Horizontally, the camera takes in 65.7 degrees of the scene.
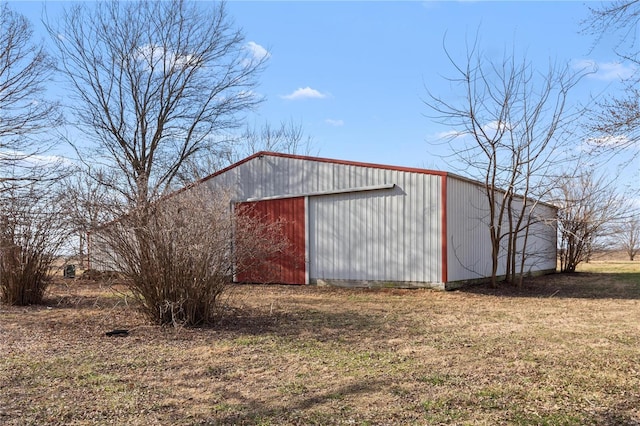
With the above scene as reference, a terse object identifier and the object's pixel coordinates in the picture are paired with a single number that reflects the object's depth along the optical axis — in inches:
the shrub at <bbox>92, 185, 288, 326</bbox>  234.5
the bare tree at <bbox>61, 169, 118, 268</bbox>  236.1
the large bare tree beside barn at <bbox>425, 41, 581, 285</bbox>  457.7
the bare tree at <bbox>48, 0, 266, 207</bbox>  659.4
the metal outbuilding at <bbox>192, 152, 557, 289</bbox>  439.5
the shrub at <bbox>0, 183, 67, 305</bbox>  310.3
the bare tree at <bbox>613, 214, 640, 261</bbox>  1089.2
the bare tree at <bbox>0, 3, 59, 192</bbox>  448.5
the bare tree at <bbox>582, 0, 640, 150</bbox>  252.9
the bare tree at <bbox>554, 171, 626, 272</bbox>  716.7
